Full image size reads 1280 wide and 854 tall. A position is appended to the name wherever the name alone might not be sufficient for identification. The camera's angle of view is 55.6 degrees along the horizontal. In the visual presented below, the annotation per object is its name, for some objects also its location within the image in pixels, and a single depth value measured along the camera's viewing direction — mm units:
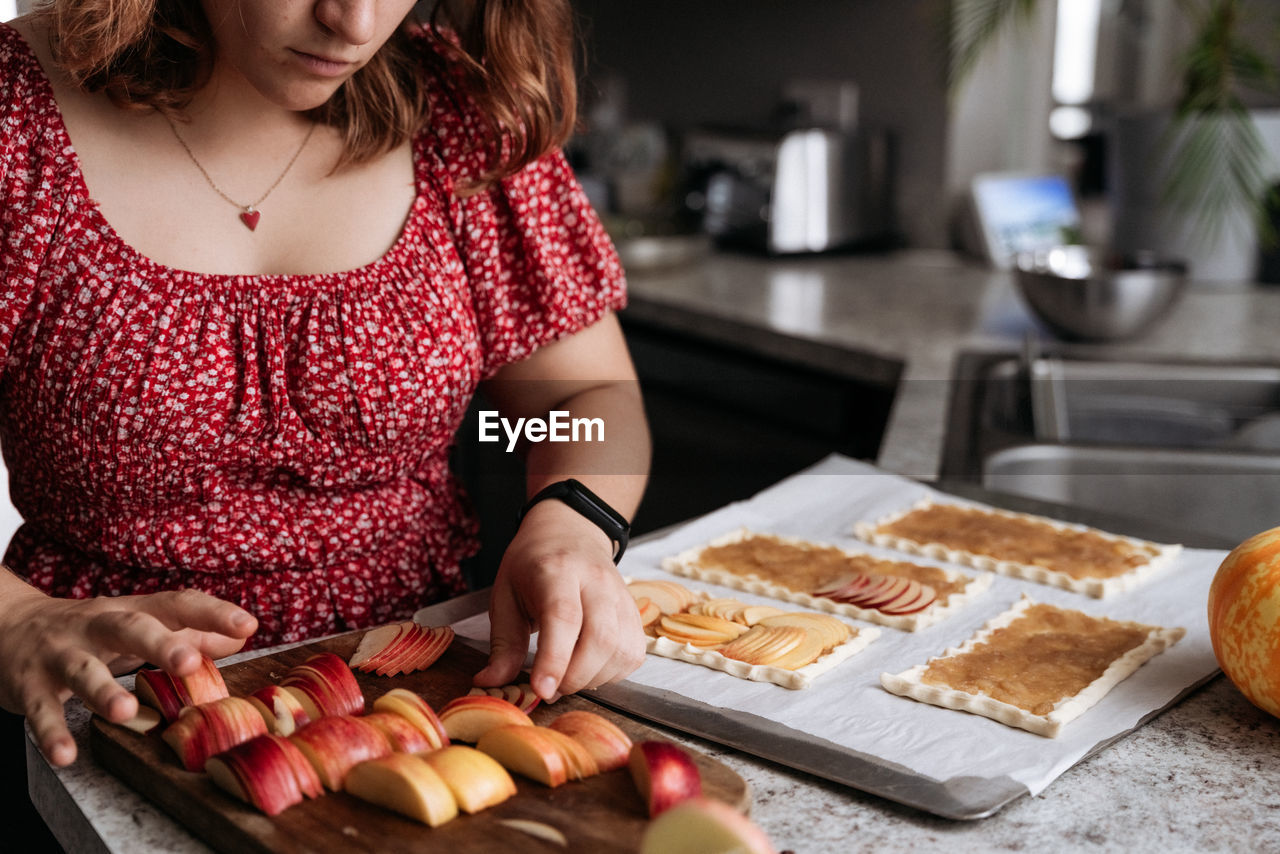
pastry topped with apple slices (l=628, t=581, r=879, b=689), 961
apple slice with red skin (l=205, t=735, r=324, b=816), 721
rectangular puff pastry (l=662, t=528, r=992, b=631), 1081
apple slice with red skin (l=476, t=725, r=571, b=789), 762
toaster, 2986
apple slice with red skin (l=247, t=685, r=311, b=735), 818
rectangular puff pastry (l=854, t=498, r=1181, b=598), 1159
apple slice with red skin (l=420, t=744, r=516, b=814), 730
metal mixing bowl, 2168
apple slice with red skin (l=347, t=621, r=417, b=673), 941
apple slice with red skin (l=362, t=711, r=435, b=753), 788
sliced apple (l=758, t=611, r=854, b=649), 1011
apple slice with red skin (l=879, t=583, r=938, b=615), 1065
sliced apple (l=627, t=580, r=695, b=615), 1075
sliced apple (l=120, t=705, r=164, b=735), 815
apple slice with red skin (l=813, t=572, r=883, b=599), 1112
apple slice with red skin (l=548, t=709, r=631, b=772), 790
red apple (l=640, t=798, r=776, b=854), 626
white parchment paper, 835
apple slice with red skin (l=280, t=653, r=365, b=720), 855
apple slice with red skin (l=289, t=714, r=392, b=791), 752
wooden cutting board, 700
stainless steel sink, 1669
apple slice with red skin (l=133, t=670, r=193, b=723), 830
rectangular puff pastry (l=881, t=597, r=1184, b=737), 893
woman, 1051
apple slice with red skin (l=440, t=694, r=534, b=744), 819
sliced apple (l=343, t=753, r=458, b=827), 713
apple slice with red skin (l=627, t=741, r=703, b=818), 728
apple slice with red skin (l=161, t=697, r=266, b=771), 771
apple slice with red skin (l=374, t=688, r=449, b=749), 805
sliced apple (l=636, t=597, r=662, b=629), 1039
